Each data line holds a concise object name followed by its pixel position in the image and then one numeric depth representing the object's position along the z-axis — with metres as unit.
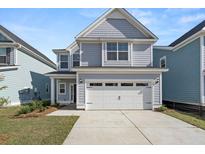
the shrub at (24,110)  9.26
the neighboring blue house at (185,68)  10.49
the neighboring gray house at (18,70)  13.74
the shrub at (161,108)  10.86
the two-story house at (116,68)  11.24
